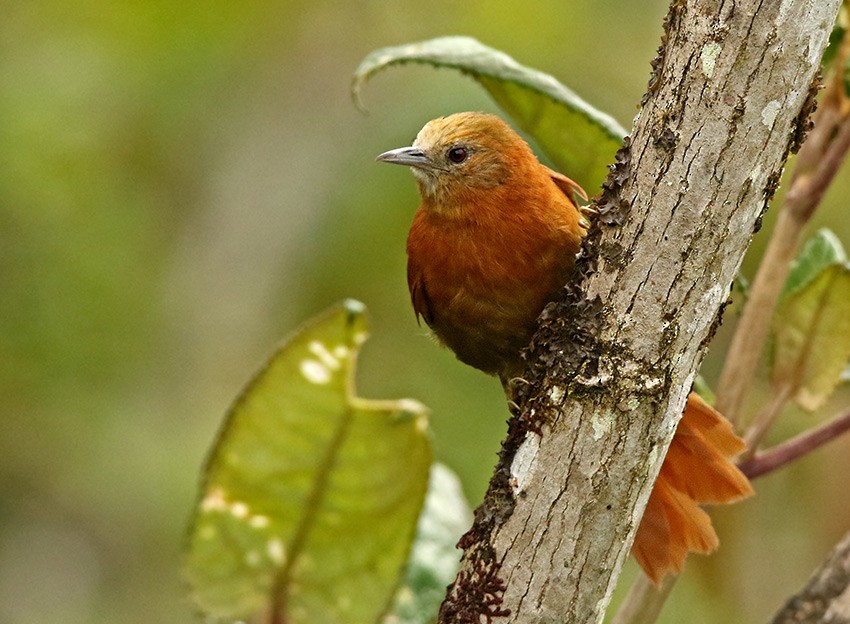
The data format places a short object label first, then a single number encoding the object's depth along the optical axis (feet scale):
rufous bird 17.12
